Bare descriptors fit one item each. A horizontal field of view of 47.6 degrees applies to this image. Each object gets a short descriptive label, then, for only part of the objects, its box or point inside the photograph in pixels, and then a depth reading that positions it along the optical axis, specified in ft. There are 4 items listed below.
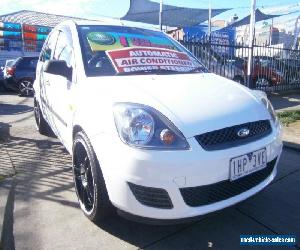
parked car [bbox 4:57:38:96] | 38.42
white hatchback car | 7.23
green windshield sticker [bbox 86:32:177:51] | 11.11
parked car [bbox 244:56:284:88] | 35.81
